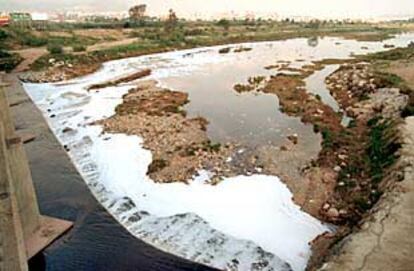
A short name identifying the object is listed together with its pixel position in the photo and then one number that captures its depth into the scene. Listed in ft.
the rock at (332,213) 46.98
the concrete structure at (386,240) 31.19
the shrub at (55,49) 187.36
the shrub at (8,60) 160.04
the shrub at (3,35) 207.10
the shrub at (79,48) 202.52
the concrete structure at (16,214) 26.32
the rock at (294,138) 72.59
